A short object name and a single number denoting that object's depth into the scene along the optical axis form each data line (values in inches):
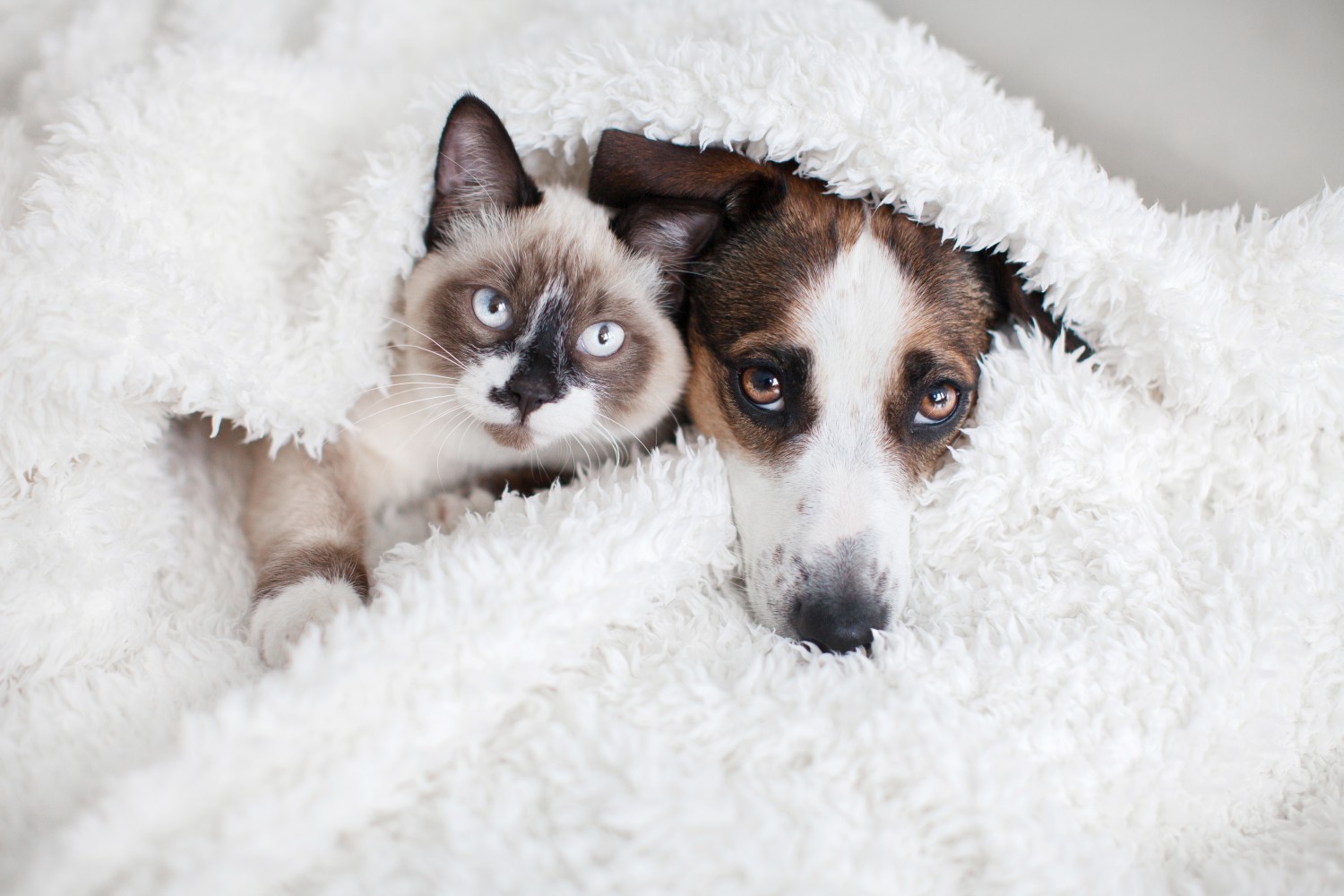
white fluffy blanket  17.5
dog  20.4
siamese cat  21.1
